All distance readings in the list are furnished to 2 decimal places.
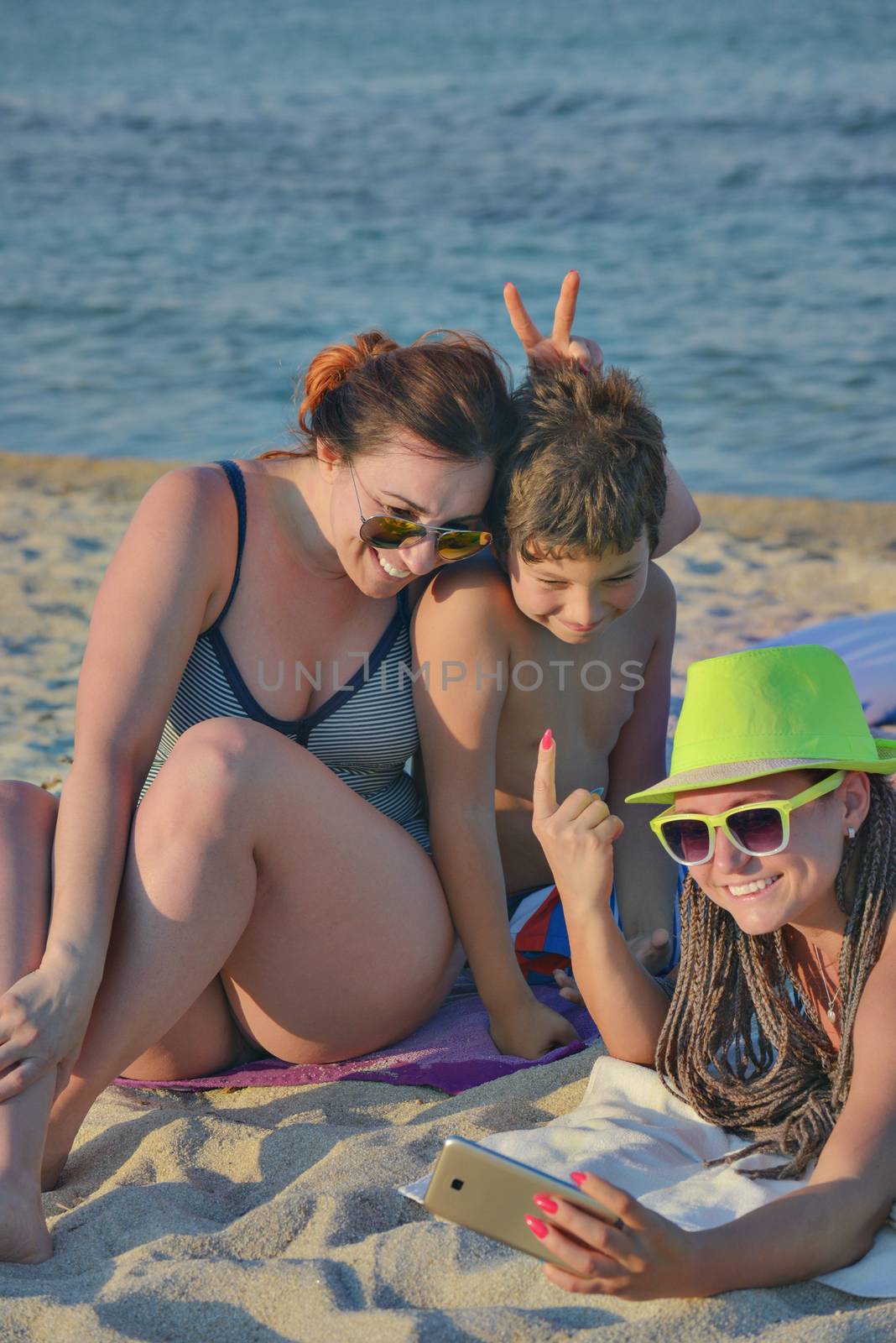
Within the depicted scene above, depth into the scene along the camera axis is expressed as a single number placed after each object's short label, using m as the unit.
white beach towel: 4.36
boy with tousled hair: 5.74
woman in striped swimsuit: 5.07
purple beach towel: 5.89
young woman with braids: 3.93
